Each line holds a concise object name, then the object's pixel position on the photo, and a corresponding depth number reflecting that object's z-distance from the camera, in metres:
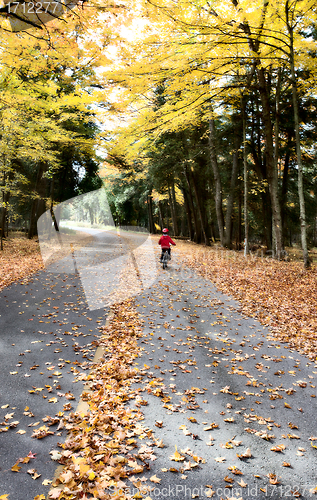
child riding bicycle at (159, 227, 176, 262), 13.80
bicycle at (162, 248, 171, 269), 14.21
